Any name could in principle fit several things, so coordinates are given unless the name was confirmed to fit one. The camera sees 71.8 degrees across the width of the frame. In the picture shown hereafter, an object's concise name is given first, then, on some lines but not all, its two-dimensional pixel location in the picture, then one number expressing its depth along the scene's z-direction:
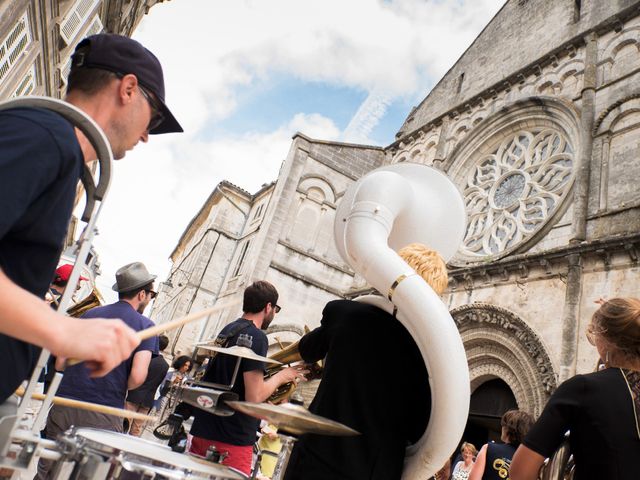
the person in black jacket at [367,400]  1.79
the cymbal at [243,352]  2.32
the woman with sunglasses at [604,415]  1.79
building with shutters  6.12
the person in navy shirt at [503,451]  3.69
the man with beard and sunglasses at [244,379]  2.70
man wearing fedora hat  2.92
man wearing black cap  0.87
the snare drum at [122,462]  1.22
